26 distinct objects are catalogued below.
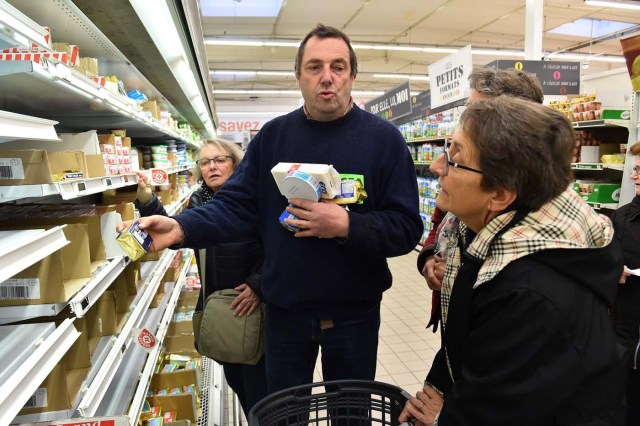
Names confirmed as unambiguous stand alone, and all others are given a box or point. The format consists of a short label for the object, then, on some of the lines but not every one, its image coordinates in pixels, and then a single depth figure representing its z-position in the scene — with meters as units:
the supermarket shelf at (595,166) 3.80
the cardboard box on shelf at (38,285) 1.20
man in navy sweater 1.59
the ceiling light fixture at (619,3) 8.19
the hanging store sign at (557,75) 5.72
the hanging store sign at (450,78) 5.59
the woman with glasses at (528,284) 0.92
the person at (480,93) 1.66
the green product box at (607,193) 4.09
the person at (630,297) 2.33
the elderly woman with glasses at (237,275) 2.09
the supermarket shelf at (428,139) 7.58
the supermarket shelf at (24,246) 0.87
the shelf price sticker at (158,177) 2.18
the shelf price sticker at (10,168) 1.11
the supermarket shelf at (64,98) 1.07
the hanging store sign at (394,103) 8.43
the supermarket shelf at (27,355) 0.87
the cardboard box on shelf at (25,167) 1.11
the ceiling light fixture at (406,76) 15.25
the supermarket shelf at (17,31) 0.85
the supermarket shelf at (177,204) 3.06
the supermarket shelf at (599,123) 3.91
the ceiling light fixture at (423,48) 9.91
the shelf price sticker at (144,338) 1.90
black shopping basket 1.42
